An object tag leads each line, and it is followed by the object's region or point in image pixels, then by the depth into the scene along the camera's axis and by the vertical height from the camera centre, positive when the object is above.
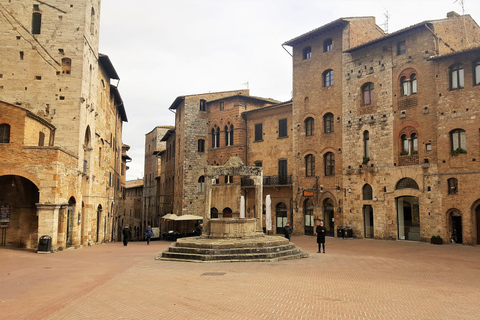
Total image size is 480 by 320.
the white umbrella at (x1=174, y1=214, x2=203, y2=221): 33.38 -0.96
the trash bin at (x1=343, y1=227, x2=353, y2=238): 28.73 -1.82
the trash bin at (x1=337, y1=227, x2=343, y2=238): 29.13 -1.86
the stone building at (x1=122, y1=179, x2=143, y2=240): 63.47 -0.62
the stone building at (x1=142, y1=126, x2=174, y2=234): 56.51 +4.58
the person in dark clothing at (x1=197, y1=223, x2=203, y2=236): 27.77 -1.59
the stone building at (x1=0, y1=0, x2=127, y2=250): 19.62 +4.44
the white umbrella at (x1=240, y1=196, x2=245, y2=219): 28.25 -0.26
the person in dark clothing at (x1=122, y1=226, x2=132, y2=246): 25.97 -1.88
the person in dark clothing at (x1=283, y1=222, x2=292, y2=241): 22.23 -1.36
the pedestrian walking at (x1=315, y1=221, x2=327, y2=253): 19.31 -1.36
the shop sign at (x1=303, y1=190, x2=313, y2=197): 31.36 +0.91
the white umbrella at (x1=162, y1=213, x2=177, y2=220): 34.33 -0.98
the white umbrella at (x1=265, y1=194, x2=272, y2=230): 24.47 -0.52
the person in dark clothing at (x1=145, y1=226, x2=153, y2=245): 27.30 -1.84
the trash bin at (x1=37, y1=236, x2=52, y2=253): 19.06 -1.77
